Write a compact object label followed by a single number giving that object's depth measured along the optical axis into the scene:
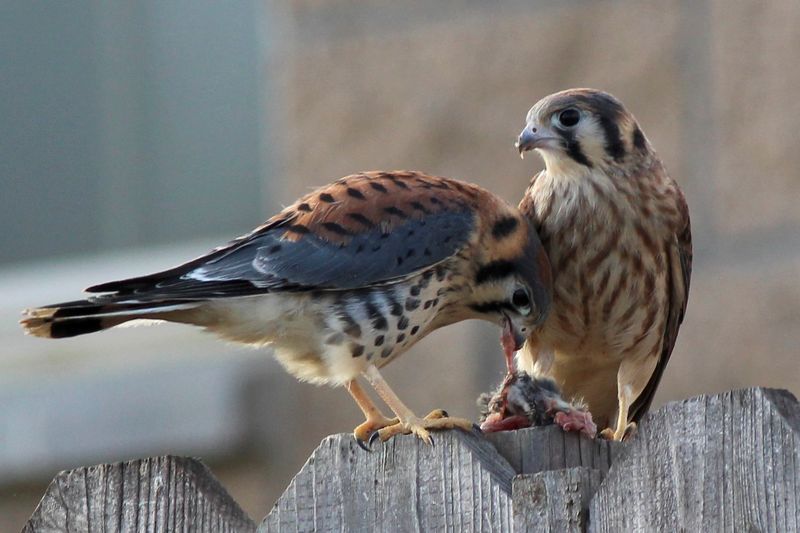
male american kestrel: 7.05
